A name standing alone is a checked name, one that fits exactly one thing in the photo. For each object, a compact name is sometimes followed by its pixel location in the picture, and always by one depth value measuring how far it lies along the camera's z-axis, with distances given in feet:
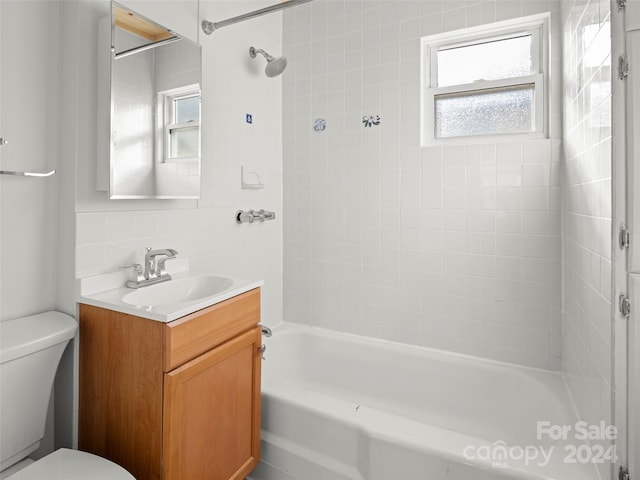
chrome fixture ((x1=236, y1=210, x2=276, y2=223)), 7.52
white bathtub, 4.57
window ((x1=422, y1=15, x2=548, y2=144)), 6.73
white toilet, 3.71
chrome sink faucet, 5.30
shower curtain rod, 5.86
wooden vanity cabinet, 4.17
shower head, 7.39
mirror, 5.02
